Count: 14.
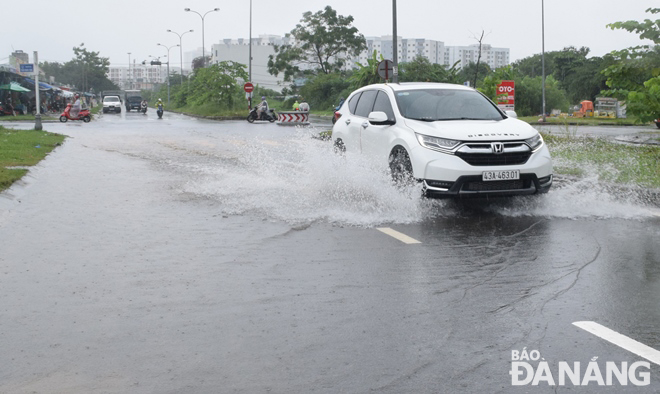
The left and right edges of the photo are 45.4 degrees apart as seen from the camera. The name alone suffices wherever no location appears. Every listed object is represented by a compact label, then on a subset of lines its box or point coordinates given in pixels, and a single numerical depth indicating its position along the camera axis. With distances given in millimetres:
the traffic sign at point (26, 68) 37106
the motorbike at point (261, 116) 46594
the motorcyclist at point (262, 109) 46406
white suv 9578
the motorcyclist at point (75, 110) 46844
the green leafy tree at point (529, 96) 68000
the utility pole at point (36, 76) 30680
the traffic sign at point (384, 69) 26431
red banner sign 28977
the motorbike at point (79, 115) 46644
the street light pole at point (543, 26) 52969
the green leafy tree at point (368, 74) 34969
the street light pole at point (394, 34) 26781
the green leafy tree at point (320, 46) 88812
